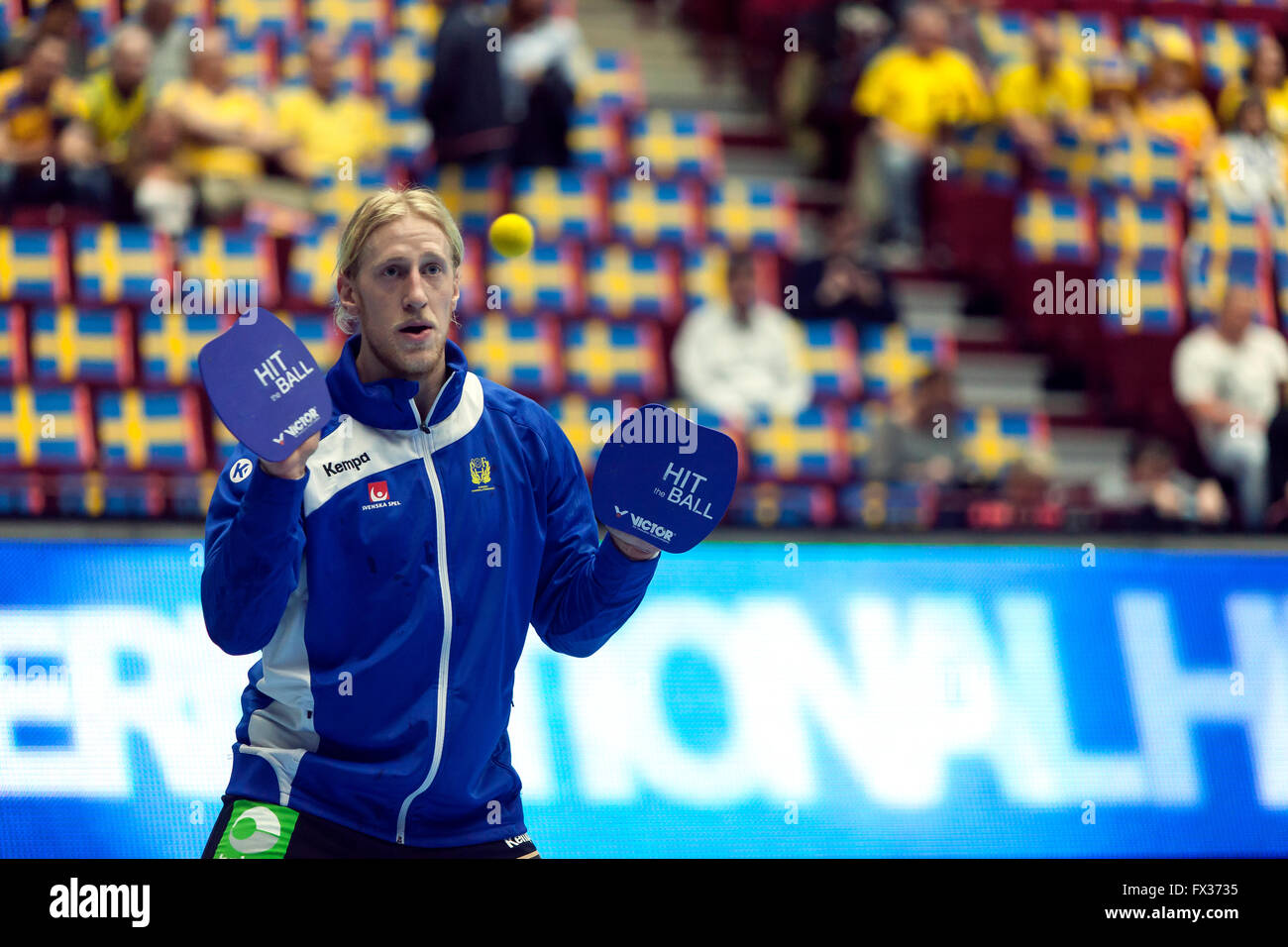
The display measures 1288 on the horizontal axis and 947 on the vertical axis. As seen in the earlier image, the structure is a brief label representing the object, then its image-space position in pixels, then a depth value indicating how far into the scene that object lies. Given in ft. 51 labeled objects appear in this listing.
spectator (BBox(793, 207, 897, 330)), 51.60
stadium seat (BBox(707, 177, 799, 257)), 55.88
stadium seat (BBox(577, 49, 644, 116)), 59.16
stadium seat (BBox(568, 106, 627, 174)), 56.13
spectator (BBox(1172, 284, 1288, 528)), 49.19
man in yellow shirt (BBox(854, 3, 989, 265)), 55.93
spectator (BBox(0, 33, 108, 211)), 48.26
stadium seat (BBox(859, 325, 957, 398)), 51.11
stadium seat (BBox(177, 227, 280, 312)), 47.85
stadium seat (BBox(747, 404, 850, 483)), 47.65
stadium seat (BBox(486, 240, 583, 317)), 50.70
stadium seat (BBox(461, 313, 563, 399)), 48.34
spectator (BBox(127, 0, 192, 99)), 51.13
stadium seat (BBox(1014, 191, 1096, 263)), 57.41
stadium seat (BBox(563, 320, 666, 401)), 49.32
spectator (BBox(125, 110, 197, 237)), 48.32
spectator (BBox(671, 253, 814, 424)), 47.91
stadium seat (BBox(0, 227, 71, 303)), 47.01
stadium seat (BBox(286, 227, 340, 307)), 48.57
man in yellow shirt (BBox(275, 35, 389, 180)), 51.93
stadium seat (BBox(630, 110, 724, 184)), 57.16
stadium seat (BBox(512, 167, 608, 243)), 52.90
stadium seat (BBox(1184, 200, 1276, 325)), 56.34
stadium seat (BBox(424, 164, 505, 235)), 51.55
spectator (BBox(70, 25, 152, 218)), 49.52
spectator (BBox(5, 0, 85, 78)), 50.83
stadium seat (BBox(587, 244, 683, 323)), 51.52
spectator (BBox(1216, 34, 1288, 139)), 59.72
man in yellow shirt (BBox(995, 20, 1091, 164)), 58.13
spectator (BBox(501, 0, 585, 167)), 52.70
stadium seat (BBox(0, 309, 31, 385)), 45.68
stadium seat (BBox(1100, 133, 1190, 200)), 58.85
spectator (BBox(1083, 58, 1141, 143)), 58.65
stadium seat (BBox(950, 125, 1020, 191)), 57.57
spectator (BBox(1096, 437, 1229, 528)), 47.29
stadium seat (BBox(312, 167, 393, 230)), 51.37
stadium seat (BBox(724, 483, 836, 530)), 37.60
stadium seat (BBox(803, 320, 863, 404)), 50.88
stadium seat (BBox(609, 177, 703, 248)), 54.29
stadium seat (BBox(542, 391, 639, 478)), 44.70
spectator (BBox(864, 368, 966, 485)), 46.19
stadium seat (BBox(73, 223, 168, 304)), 47.41
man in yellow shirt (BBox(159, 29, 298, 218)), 49.49
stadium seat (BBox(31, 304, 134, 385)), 46.26
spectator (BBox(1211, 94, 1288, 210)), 57.36
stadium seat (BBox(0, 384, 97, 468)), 43.65
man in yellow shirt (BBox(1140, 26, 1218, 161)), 59.67
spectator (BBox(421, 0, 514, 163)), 51.21
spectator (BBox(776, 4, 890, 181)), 58.39
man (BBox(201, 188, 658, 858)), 18.98
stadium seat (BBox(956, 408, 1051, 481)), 48.01
